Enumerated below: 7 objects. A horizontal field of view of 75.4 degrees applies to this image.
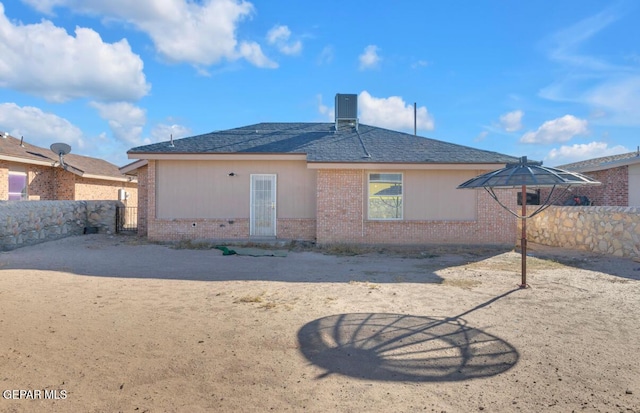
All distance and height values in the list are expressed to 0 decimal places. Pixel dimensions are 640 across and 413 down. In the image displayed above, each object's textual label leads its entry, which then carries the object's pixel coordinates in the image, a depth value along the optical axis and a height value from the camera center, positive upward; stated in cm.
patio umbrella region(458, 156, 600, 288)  719 +58
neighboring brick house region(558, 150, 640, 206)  1650 +127
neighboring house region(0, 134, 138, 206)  1789 +149
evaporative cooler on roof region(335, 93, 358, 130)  1822 +436
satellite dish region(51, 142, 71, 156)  2042 +285
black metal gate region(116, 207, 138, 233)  1655 -59
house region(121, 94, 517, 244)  1363 +49
